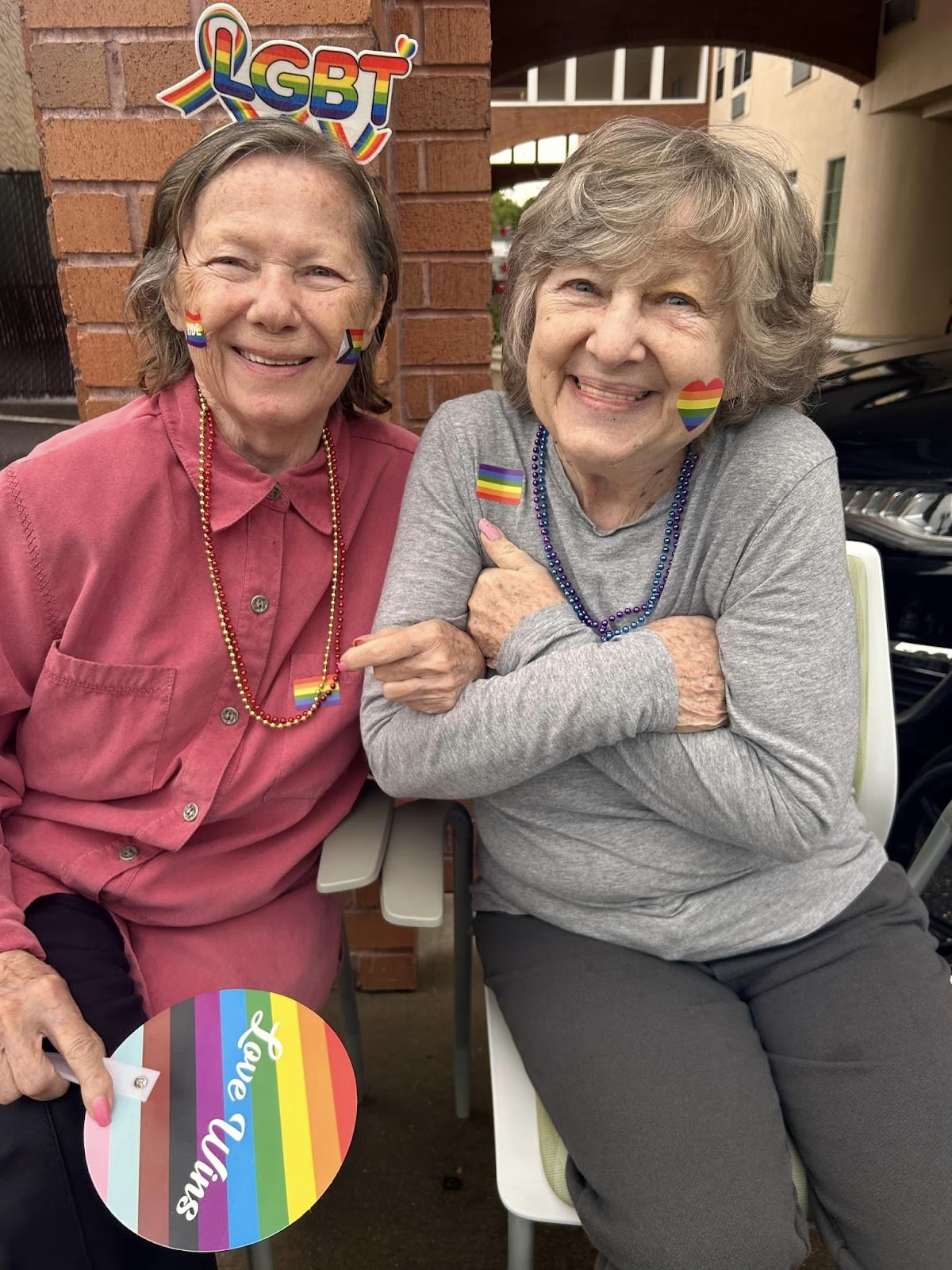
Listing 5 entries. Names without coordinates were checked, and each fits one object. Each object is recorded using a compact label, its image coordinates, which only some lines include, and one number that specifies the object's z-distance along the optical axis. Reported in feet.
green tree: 69.41
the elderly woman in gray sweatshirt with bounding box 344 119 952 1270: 3.76
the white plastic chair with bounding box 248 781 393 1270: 4.36
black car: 6.03
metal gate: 6.57
